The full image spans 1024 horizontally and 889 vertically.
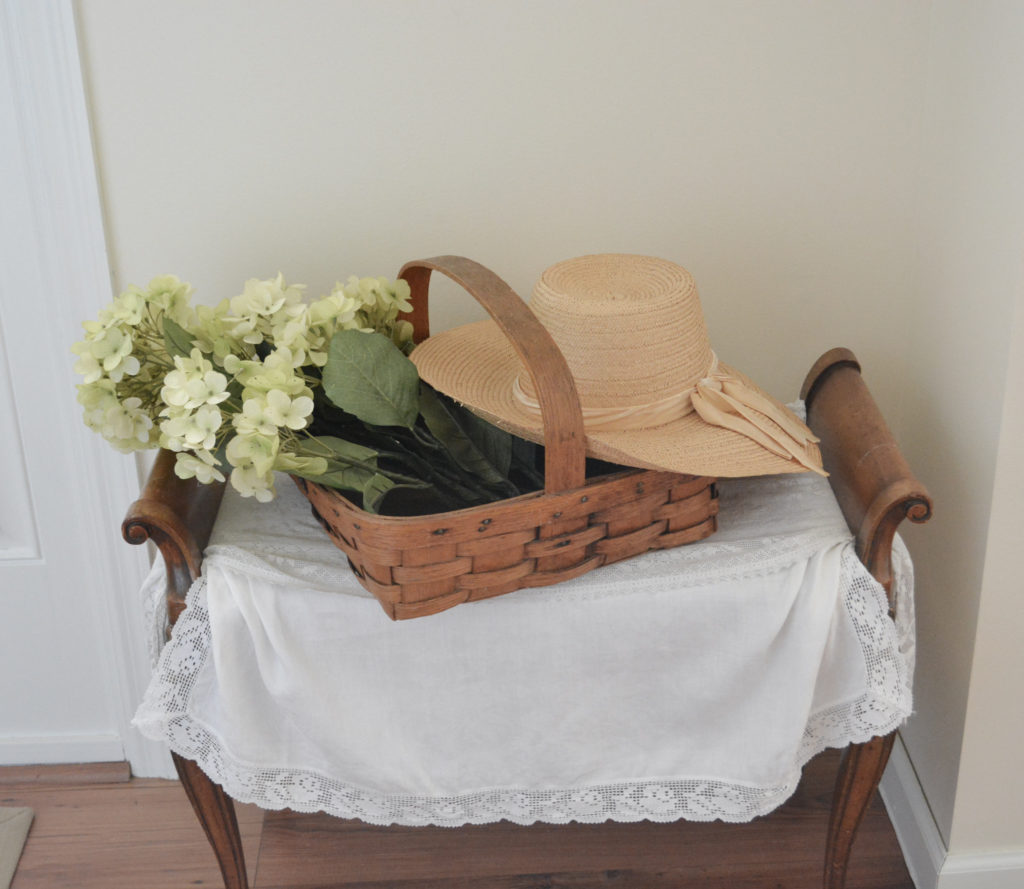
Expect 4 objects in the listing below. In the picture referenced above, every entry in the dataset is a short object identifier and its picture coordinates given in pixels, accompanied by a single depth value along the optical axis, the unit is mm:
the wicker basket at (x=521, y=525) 1096
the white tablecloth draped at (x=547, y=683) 1204
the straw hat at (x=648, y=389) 1197
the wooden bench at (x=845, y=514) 1192
